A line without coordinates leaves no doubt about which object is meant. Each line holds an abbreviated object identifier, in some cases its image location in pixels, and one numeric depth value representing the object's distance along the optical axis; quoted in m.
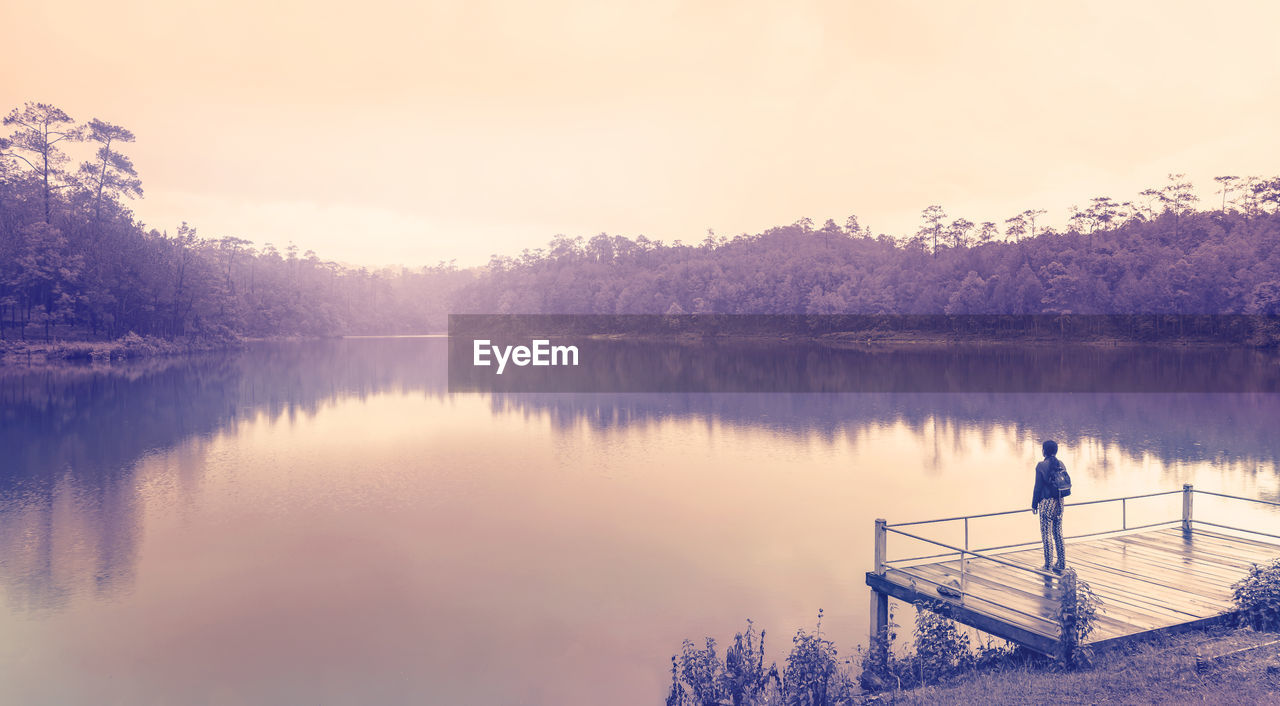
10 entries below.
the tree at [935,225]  188.75
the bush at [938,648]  13.23
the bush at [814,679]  12.55
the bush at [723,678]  13.11
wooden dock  12.45
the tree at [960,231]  184.00
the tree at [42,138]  95.38
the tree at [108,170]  106.00
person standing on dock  13.71
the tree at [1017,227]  164.23
